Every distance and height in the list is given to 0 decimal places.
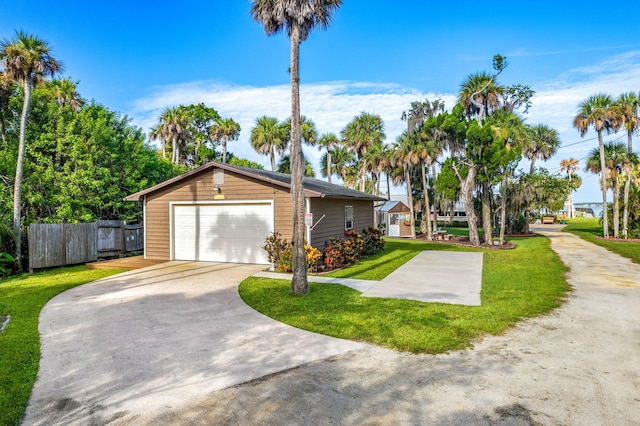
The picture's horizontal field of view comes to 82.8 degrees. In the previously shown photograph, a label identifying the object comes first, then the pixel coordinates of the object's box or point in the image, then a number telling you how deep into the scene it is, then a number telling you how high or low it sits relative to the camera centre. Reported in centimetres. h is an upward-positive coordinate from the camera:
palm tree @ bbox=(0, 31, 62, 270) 1100 +489
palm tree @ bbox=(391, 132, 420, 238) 2477 +431
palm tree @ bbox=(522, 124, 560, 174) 2799 +542
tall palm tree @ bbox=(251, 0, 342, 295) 788 +362
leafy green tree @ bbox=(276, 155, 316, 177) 4027 +599
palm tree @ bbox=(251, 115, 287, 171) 3638 +822
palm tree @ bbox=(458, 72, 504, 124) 2253 +776
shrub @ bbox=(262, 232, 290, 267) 1173 -92
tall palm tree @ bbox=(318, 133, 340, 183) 4034 +850
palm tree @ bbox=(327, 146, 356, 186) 4166 +672
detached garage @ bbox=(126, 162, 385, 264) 1260 +19
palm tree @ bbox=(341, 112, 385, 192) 3478 +820
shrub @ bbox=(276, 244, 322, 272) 1112 -128
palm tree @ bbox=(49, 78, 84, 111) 2309 +842
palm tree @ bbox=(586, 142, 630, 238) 2400 +333
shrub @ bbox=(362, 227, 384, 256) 1605 -114
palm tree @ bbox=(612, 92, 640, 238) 2211 +614
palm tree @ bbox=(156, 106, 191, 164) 3341 +880
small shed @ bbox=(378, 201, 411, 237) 2831 -20
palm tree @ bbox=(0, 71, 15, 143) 1288 +508
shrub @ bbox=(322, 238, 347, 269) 1191 -130
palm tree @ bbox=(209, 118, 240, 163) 3859 +957
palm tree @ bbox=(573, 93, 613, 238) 2247 +600
